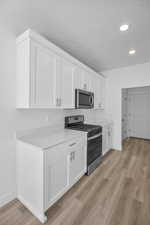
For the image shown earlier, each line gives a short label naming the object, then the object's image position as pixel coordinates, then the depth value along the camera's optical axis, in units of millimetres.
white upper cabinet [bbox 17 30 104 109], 1546
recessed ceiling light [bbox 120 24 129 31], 1715
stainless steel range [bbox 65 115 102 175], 2344
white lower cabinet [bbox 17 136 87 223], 1381
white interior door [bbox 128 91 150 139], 5020
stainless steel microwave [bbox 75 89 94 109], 2396
